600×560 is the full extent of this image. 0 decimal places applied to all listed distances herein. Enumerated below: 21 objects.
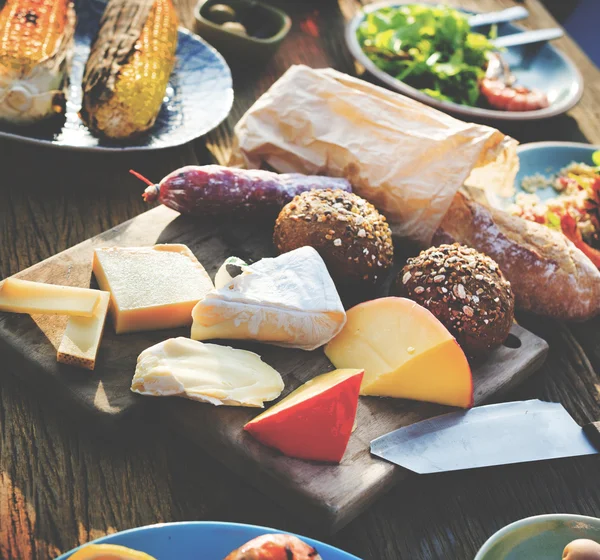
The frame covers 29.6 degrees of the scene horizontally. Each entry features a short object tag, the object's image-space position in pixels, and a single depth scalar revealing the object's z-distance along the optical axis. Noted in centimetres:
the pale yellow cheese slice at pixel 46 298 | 67
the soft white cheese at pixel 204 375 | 65
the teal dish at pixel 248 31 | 100
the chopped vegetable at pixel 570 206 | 86
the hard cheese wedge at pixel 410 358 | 69
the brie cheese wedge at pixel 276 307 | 69
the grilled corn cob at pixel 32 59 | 78
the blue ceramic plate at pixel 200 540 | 57
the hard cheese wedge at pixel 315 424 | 63
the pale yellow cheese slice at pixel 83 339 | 65
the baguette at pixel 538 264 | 79
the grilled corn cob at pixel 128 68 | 80
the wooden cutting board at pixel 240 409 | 63
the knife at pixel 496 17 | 116
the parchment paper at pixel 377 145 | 82
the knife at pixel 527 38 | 111
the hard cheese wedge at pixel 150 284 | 69
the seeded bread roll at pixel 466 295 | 71
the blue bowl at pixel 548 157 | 94
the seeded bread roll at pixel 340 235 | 74
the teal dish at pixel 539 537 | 59
